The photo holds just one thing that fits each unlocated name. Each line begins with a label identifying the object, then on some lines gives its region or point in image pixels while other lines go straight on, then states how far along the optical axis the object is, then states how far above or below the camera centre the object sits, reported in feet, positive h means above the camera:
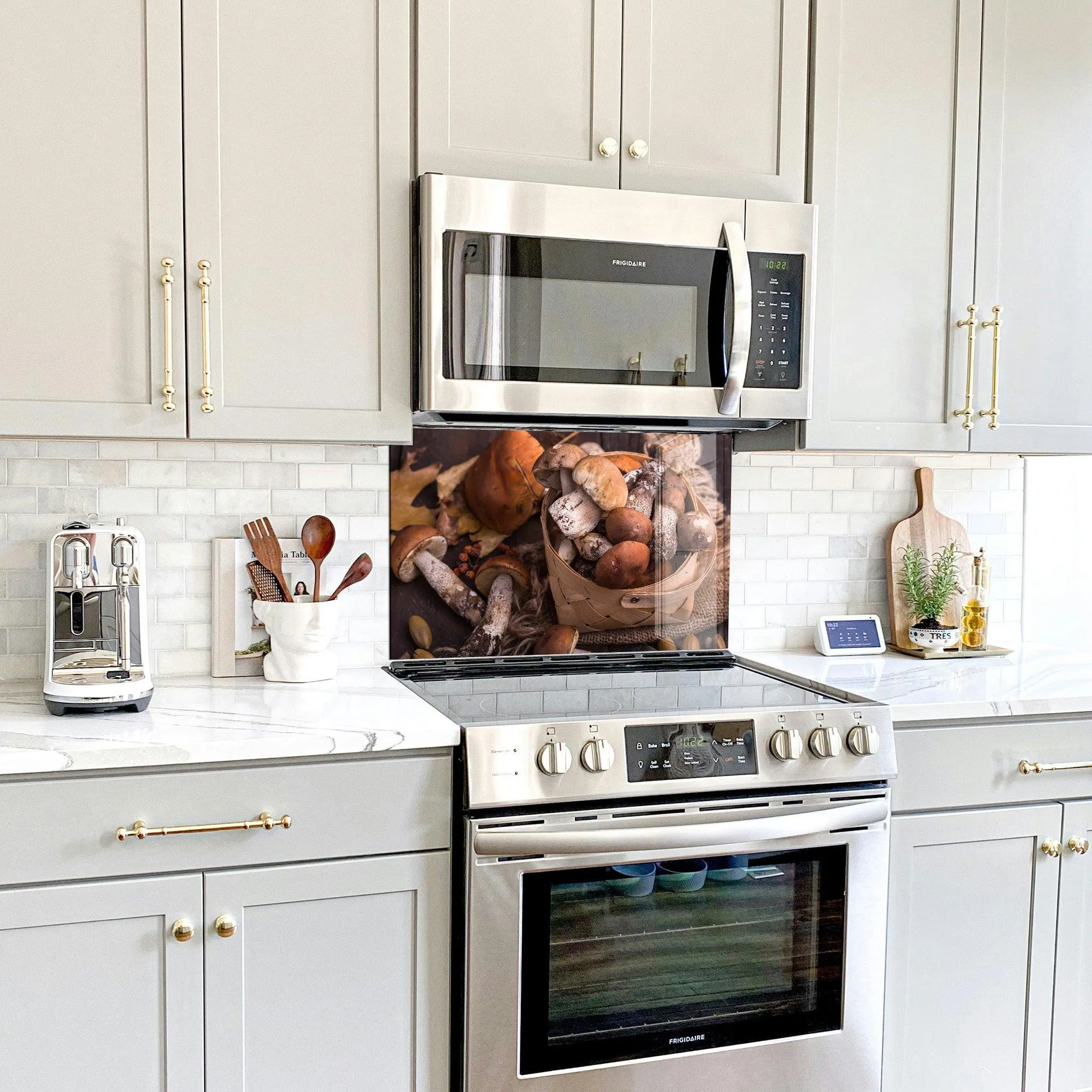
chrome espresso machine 6.31 -0.93
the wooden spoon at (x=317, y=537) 7.53 -0.49
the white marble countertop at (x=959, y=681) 7.04 -1.44
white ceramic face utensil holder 7.14 -1.13
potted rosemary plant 8.80 -0.94
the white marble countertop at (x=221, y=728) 5.58 -1.44
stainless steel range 6.10 -2.45
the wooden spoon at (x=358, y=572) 7.52 -0.72
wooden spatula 7.48 -0.55
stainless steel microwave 6.84 +1.06
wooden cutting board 9.17 -0.54
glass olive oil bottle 9.07 -1.10
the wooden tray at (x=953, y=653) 8.79 -1.42
